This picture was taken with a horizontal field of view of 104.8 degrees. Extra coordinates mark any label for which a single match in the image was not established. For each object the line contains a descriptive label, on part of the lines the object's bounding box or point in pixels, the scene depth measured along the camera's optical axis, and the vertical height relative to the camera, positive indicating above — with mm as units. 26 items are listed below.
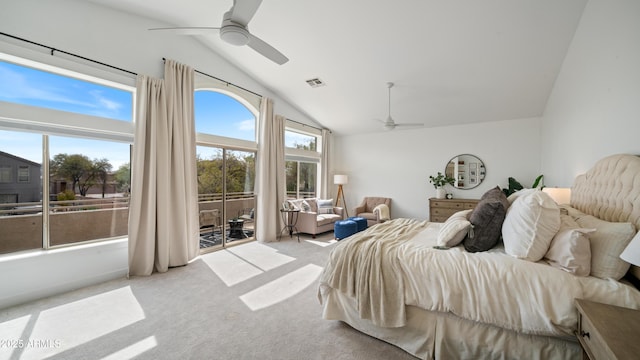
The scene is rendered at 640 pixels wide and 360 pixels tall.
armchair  6152 -760
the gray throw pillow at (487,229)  2031 -409
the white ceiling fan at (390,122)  4562 +1070
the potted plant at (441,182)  5926 -51
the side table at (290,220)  5590 -900
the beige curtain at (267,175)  5125 +125
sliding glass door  4547 -286
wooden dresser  5621 -621
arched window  4453 +1270
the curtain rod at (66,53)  2573 +1506
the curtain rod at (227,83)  4169 +1828
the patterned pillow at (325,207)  6203 -669
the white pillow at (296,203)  5543 -524
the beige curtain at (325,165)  7117 +450
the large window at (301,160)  6258 +548
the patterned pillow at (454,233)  2088 -461
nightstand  961 -656
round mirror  5777 +218
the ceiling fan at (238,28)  1910 +1330
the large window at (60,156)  2676 +319
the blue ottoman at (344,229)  5078 -1002
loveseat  5426 -822
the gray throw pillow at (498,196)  2171 -161
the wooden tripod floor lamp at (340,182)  6965 -45
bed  1512 -710
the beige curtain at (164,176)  3342 +75
